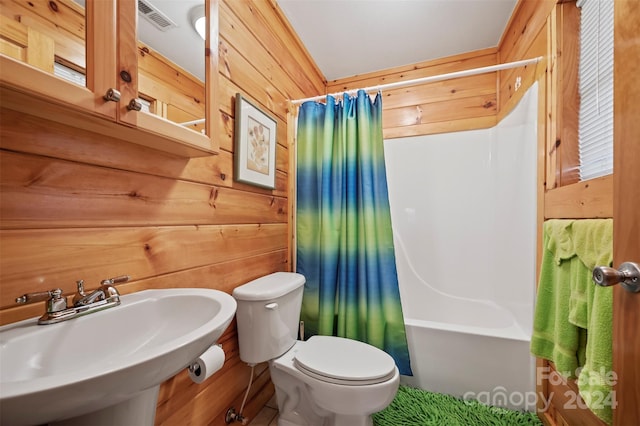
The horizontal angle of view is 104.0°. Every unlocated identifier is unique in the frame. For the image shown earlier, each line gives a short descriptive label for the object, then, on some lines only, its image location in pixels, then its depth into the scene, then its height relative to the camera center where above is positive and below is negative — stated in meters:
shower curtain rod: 1.29 +0.78
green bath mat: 1.24 -1.04
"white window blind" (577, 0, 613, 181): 0.89 +0.47
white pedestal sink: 0.35 -0.28
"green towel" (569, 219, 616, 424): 0.63 -0.32
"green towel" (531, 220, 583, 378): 0.86 -0.35
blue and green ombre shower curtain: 1.47 -0.10
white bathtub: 1.33 -0.30
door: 0.47 +0.03
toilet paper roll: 0.83 -0.52
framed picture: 1.22 +0.35
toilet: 1.01 -0.68
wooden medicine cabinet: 0.48 +0.32
